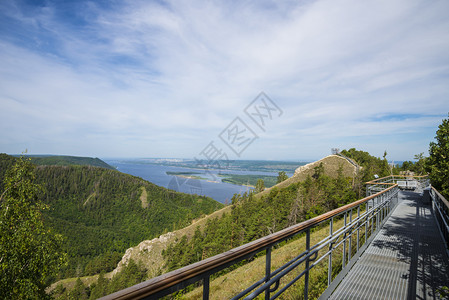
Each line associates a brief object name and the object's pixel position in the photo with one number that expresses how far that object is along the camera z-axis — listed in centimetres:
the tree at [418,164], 3764
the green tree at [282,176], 7593
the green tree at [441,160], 1385
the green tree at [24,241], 878
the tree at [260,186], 7570
